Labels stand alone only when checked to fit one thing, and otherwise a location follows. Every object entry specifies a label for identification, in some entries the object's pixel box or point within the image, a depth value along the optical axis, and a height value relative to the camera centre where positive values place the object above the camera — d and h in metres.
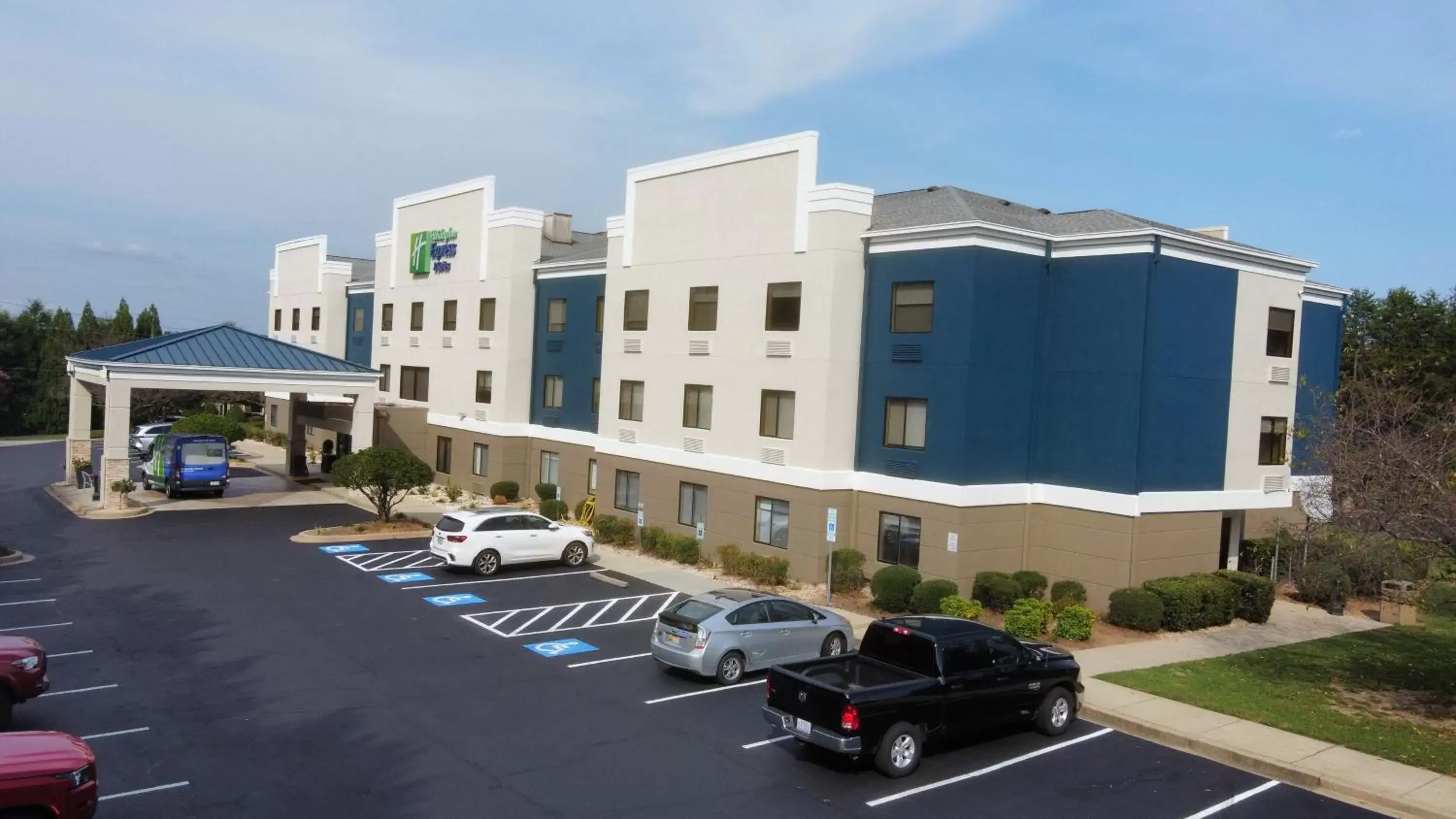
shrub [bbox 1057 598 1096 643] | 21.42 -4.52
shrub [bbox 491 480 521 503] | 38.25 -4.27
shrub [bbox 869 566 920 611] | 23.45 -4.34
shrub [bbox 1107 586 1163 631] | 22.52 -4.36
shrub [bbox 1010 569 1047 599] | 23.94 -4.14
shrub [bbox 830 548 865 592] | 25.39 -4.38
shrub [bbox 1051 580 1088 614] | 23.70 -4.30
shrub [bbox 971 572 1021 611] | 23.53 -4.31
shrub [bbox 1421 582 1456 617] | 26.78 -4.44
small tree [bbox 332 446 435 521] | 31.84 -3.31
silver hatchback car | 17.25 -4.27
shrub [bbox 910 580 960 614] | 22.81 -4.35
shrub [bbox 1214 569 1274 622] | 24.64 -4.25
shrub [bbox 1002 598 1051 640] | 21.16 -4.44
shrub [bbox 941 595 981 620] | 22.11 -4.45
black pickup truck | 13.03 -3.92
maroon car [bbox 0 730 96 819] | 9.29 -3.97
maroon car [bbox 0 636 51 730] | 13.12 -4.23
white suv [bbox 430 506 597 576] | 25.91 -4.30
